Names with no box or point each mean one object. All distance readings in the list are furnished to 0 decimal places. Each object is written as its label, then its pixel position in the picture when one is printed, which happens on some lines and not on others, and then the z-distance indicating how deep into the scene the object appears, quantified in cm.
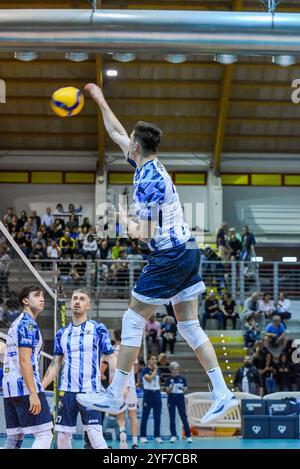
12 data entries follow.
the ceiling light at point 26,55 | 1728
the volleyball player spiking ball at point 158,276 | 589
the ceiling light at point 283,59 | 1702
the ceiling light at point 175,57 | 1697
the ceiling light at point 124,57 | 1721
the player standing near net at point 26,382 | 795
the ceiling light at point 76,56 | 1711
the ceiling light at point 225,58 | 1694
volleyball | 897
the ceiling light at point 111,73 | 2731
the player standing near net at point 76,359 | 902
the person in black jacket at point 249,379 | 1853
